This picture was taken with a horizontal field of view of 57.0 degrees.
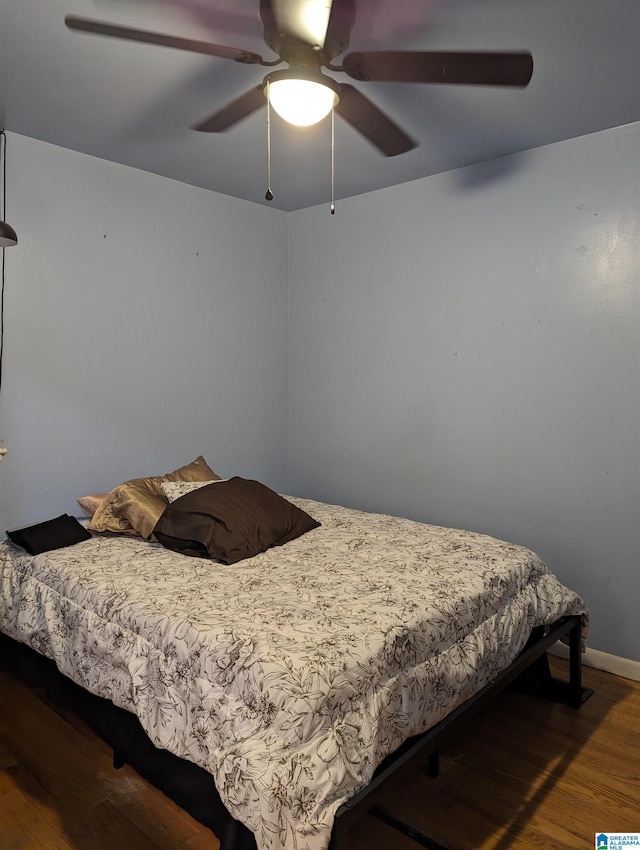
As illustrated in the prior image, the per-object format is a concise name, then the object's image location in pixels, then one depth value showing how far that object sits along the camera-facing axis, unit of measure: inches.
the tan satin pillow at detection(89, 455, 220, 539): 105.7
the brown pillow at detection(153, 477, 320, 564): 95.7
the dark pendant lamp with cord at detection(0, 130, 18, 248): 90.2
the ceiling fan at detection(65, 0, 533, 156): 65.2
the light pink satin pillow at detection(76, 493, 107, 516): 116.2
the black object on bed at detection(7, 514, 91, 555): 97.7
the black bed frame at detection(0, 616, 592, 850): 57.7
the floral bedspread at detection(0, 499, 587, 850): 55.7
